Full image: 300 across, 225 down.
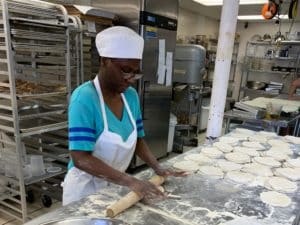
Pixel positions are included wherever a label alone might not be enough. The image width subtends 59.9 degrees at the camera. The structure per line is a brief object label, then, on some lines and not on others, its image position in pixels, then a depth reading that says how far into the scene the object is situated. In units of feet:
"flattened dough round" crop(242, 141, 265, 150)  6.16
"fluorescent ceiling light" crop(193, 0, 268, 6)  14.52
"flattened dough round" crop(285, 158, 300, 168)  5.23
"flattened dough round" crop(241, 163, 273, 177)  4.82
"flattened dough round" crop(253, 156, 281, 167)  5.23
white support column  6.49
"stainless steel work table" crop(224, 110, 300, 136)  9.03
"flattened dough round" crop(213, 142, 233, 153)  5.85
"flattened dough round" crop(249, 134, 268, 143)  6.81
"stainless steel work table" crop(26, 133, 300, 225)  3.18
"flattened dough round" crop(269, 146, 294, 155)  5.99
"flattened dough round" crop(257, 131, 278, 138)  7.37
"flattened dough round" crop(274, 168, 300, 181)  4.71
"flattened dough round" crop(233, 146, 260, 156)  5.74
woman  3.55
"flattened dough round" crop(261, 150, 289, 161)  5.59
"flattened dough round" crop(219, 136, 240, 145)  6.43
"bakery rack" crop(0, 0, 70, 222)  6.25
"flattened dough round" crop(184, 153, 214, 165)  5.14
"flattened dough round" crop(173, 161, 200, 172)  4.78
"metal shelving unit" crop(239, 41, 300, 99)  21.06
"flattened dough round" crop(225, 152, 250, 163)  5.31
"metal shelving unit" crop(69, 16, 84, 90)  7.60
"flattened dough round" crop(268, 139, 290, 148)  6.48
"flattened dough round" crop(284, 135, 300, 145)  6.93
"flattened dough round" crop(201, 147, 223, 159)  5.53
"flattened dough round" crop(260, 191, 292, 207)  3.80
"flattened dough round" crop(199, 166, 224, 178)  4.62
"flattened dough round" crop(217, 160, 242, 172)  4.90
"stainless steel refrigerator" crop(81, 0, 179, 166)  9.65
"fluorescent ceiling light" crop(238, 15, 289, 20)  20.24
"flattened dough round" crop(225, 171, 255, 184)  4.46
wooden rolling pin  3.10
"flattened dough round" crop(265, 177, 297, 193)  4.27
